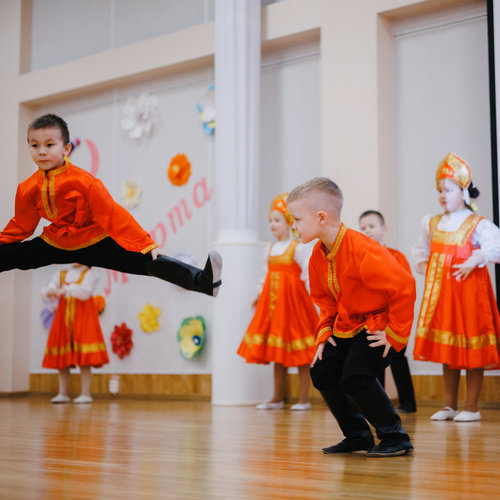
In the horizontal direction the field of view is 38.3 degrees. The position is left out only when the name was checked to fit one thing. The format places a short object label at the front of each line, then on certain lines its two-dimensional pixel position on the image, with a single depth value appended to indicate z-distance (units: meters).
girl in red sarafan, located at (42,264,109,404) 5.16
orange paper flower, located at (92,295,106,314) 6.02
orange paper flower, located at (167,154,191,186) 5.73
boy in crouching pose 2.18
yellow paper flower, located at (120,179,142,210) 5.98
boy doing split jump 2.75
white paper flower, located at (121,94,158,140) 5.99
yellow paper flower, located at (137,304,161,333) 5.75
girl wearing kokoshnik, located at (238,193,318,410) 4.37
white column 4.80
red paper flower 5.85
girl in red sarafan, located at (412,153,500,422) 3.46
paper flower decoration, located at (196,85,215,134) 5.55
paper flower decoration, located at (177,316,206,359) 5.44
